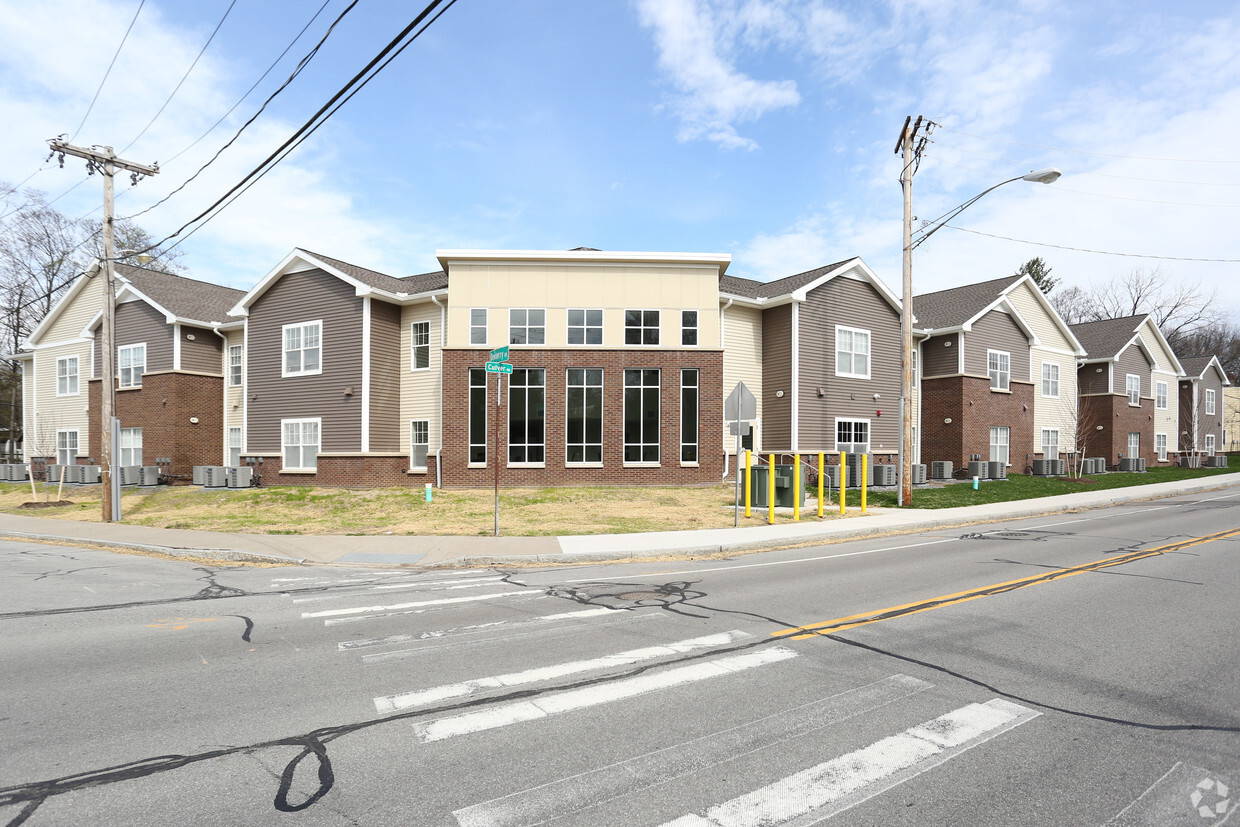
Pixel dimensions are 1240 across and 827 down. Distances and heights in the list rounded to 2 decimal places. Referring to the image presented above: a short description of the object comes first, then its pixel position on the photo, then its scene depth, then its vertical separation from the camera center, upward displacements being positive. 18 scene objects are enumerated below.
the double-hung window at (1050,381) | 36.06 +2.36
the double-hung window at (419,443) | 26.38 -0.61
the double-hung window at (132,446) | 29.91 -0.77
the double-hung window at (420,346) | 26.72 +3.26
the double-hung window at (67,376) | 33.94 +2.68
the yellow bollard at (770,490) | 16.13 -1.58
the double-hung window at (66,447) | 33.75 -0.91
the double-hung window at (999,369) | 32.84 +2.74
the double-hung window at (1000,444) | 32.66 -0.94
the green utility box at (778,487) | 18.17 -1.67
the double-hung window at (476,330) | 24.42 +3.52
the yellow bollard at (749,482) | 17.43 -1.50
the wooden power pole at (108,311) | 17.44 +3.15
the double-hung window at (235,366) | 30.17 +2.80
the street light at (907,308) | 19.40 +3.49
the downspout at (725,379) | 25.48 +1.86
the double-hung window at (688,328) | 24.92 +3.63
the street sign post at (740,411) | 14.78 +0.33
